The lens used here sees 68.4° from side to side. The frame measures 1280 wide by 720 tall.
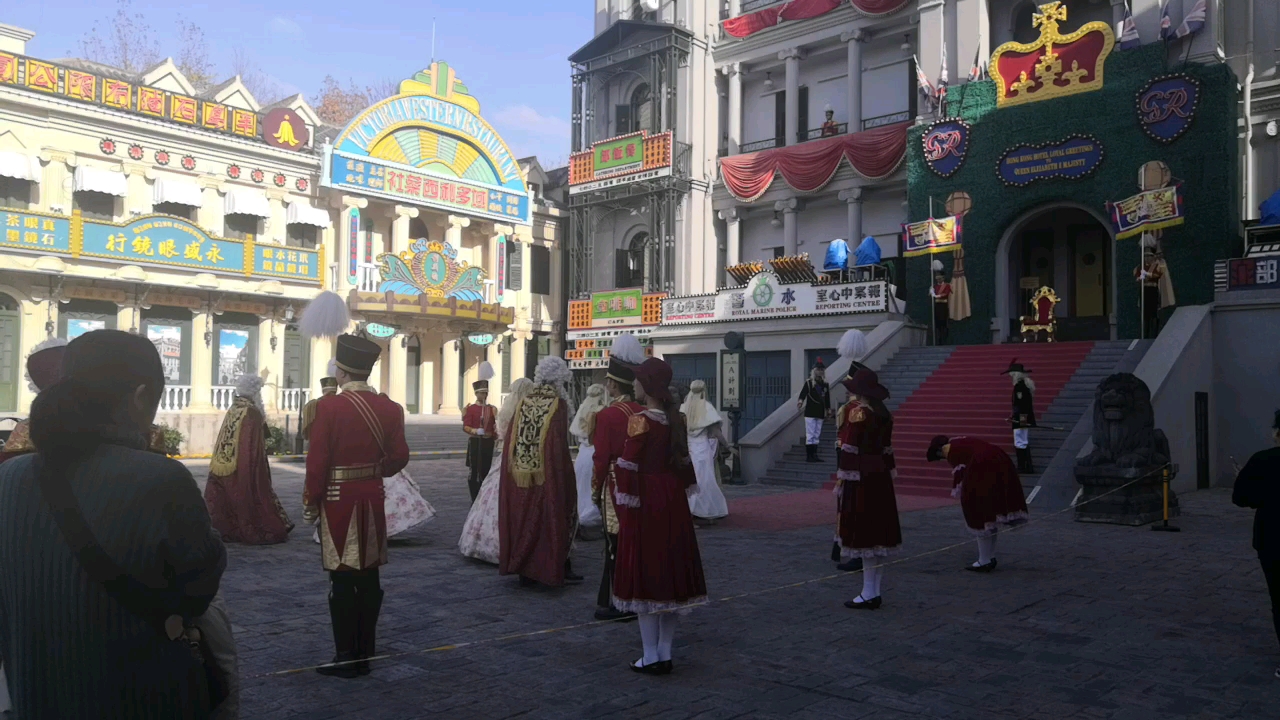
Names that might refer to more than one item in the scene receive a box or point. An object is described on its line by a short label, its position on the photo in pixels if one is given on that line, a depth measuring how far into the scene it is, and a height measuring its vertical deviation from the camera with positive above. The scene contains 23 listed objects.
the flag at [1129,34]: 19.53 +7.51
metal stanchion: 10.67 -1.46
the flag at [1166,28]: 18.87 +7.39
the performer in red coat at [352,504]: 5.23 -0.61
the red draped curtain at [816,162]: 24.20 +6.42
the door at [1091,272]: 21.81 +2.91
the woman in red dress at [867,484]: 6.94 -0.67
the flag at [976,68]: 21.92 +7.68
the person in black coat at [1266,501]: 5.46 -0.61
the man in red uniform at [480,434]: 12.04 -0.49
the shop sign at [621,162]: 27.95 +7.21
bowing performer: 8.33 -0.82
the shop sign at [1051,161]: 19.78 +5.07
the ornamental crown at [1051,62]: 19.73 +7.19
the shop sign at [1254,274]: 16.02 +2.12
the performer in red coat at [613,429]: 5.72 -0.20
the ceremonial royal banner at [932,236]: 21.34 +3.66
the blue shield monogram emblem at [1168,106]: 18.31 +5.73
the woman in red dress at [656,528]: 5.20 -0.74
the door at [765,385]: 22.80 +0.28
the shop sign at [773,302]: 21.34 +2.30
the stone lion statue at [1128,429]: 11.41 -0.40
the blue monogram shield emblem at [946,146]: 21.48 +5.76
